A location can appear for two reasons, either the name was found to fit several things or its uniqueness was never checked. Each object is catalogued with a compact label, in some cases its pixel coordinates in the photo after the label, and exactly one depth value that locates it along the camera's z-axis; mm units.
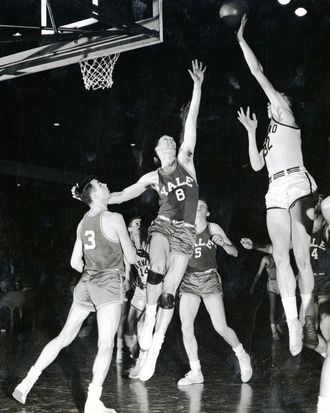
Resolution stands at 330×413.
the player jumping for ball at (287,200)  5879
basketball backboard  6301
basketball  6625
